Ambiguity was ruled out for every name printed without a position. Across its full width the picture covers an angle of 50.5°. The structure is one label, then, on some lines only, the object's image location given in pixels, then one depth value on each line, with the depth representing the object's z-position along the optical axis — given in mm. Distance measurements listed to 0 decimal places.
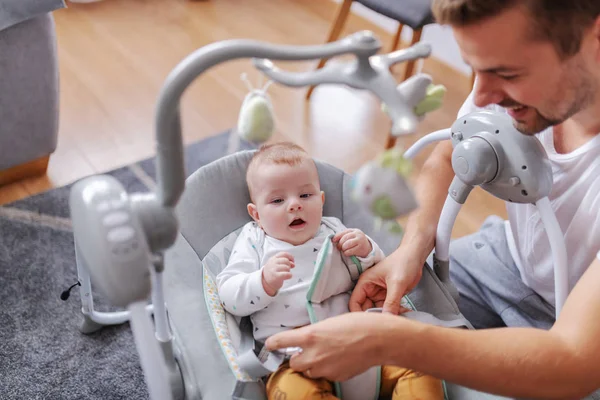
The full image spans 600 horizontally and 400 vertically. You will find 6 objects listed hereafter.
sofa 1778
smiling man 898
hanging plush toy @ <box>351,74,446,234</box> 678
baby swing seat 1055
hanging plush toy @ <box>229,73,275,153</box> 947
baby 1181
